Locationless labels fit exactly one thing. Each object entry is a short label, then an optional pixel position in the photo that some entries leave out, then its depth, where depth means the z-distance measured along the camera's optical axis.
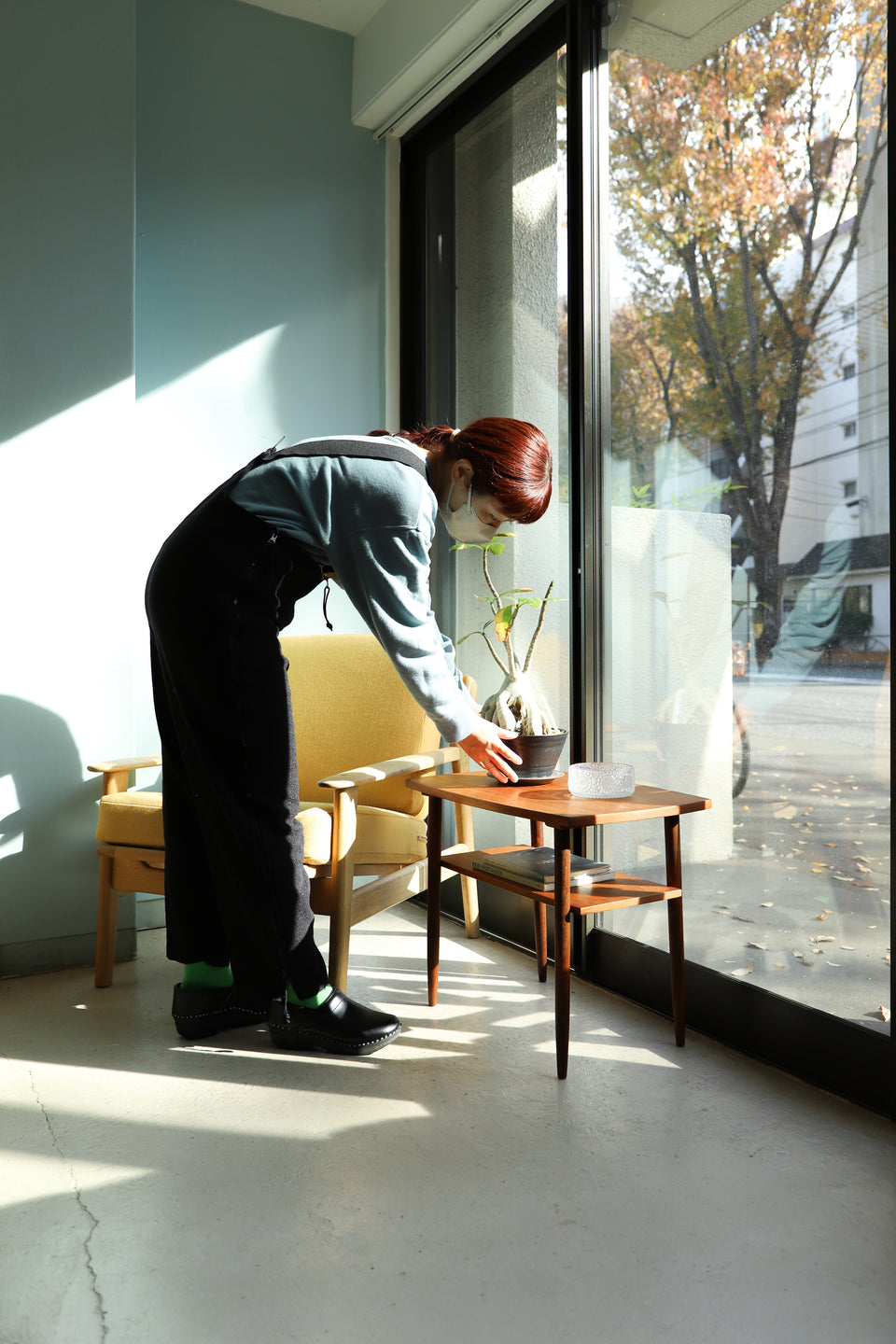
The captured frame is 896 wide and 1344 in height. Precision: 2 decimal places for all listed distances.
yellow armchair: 2.17
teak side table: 1.87
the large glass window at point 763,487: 1.82
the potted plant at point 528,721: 2.15
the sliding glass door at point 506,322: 2.72
